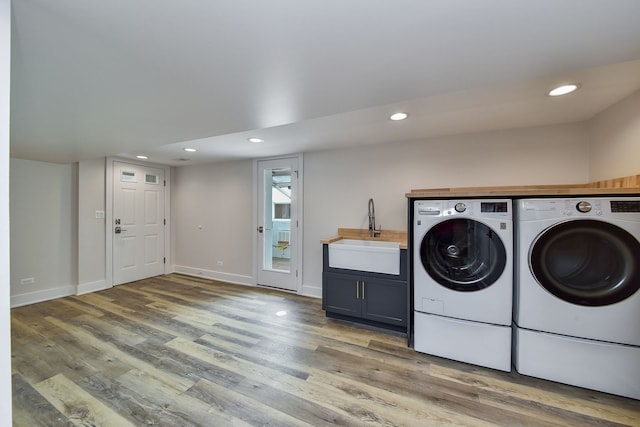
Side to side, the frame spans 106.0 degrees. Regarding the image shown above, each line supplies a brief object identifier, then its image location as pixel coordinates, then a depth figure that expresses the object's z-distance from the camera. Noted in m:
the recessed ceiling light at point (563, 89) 1.67
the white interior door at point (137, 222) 4.09
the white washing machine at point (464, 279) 1.90
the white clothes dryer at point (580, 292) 1.60
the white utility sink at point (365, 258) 2.49
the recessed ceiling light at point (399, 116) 2.17
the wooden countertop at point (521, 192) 1.61
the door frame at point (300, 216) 3.68
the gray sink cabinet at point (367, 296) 2.46
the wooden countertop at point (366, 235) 3.03
